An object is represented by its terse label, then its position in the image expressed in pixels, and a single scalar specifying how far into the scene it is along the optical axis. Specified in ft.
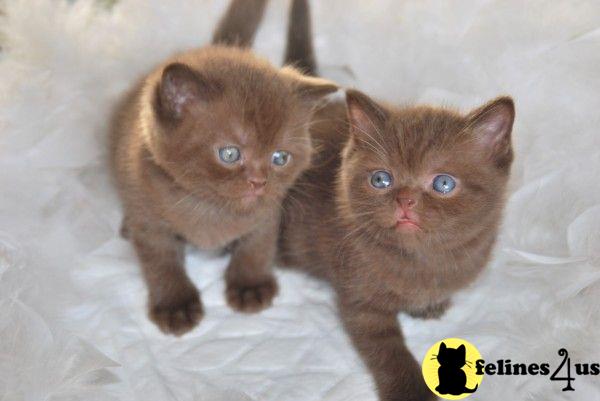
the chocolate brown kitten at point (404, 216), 1.32
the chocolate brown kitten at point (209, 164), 1.35
